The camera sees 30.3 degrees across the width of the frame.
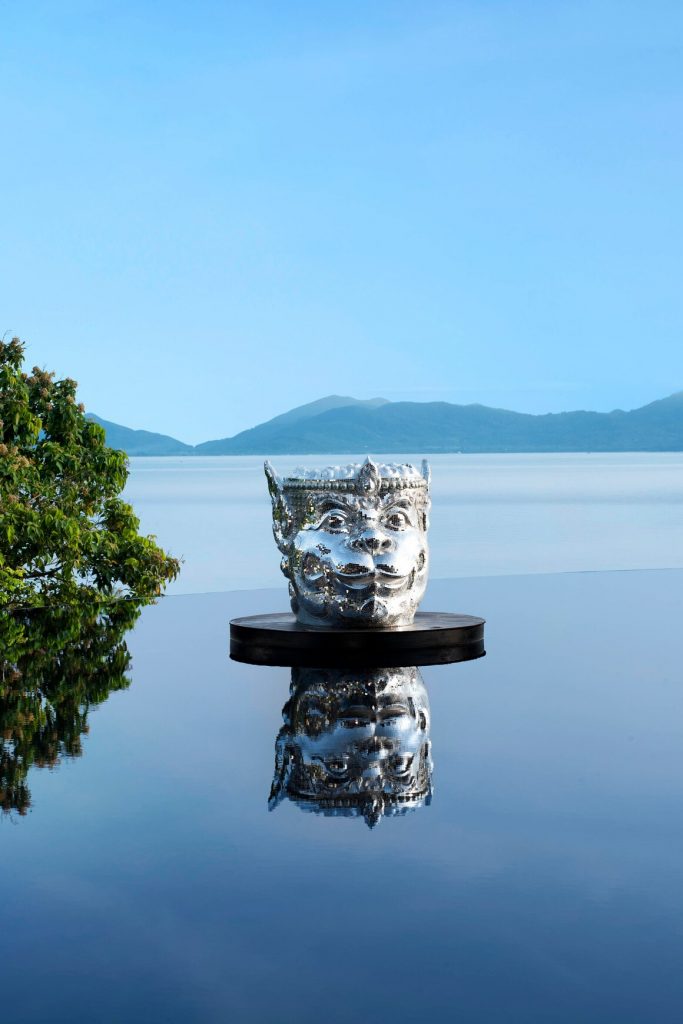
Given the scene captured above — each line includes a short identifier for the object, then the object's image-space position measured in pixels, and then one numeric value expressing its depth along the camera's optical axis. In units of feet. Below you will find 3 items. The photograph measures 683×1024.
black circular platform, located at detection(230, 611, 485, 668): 22.16
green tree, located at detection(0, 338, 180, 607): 31.53
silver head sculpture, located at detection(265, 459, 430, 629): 22.08
